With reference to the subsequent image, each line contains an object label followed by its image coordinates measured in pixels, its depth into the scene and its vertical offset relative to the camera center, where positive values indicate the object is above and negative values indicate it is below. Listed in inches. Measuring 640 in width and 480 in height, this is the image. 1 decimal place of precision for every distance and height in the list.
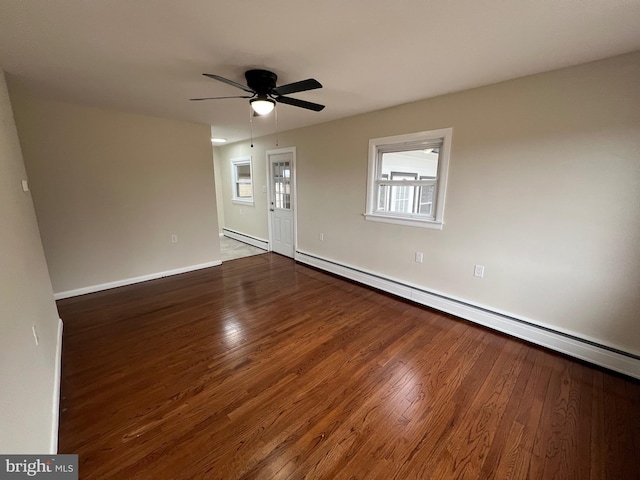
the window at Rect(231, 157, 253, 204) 239.6 +7.7
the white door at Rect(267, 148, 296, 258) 190.5 -9.3
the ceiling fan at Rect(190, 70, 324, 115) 82.8 +30.6
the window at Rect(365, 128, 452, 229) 114.0 +4.7
